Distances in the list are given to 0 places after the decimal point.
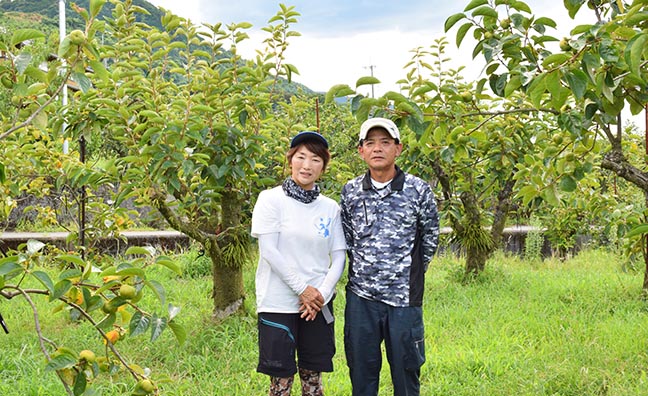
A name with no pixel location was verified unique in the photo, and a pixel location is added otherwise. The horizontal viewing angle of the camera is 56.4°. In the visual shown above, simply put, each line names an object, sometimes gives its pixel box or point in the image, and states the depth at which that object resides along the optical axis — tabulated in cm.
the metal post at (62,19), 1029
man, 228
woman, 226
